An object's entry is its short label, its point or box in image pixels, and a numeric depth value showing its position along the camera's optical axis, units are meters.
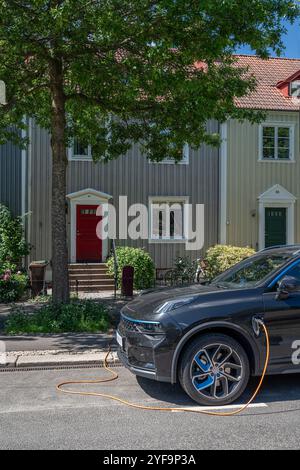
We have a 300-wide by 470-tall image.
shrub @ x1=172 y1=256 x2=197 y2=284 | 15.98
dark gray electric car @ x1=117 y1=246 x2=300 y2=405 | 5.24
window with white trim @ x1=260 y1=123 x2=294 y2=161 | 18.33
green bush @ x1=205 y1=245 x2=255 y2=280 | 15.80
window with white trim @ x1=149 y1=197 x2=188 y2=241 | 17.61
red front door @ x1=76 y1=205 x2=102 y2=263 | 17.11
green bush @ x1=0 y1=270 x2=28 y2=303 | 12.70
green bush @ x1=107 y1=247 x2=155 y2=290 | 15.35
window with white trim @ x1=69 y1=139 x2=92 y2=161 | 16.95
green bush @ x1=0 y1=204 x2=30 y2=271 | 15.71
